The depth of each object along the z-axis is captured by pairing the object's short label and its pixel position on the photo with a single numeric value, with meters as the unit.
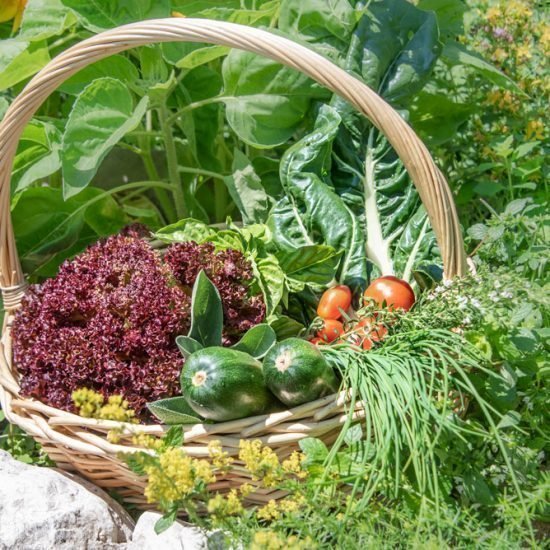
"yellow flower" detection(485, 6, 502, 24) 2.55
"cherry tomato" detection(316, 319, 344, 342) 1.91
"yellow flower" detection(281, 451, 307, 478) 1.42
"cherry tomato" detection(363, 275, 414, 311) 1.87
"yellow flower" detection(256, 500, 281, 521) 1.34
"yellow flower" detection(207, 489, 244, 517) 1.29
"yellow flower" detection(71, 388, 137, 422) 1.27
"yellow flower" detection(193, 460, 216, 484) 1.34
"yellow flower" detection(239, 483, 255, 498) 1.34
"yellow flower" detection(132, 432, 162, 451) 1.32
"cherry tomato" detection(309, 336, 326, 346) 1.85
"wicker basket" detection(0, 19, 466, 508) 1.62
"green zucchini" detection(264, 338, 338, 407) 1.60
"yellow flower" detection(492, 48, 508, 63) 2.55
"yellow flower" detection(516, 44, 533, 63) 2.50
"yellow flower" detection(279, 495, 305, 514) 1.36
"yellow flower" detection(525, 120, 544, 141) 2.47
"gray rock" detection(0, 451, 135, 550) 1.64
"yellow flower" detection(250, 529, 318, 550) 1.20
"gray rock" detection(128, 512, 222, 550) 1.57
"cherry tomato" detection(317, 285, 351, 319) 1.96
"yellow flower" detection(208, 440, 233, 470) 1.40
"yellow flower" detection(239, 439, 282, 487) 1.37
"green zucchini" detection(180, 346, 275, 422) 1.60
